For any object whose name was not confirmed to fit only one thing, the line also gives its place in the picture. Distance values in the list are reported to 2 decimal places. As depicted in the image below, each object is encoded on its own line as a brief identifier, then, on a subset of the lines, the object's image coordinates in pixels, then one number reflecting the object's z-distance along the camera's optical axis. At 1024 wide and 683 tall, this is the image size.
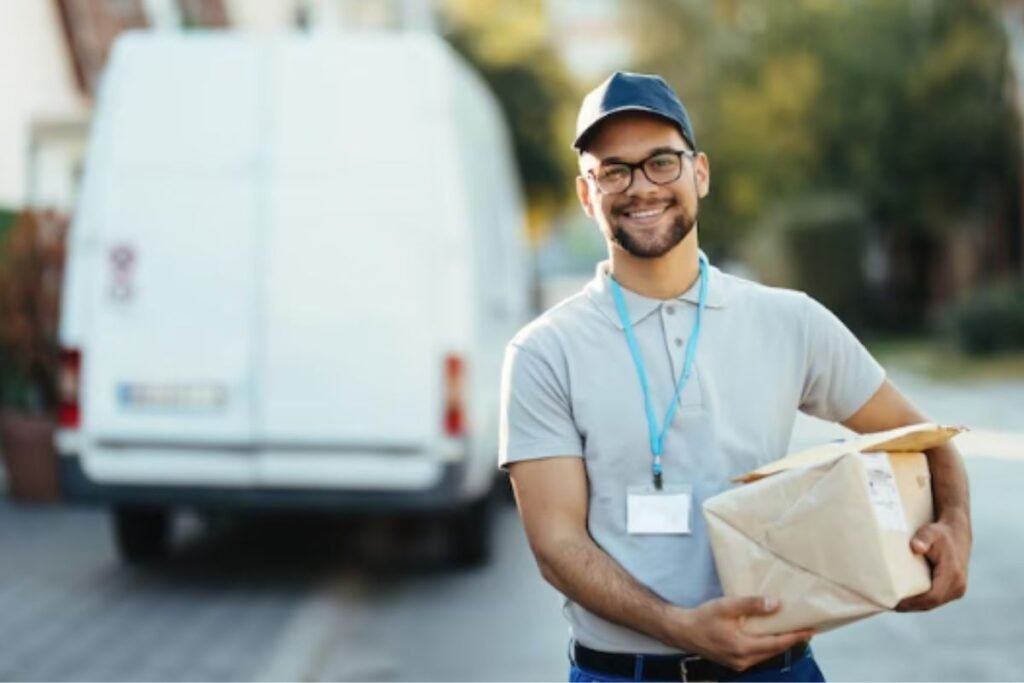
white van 8.48
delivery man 2.77
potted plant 12.86
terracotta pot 12.59
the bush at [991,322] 23.12
